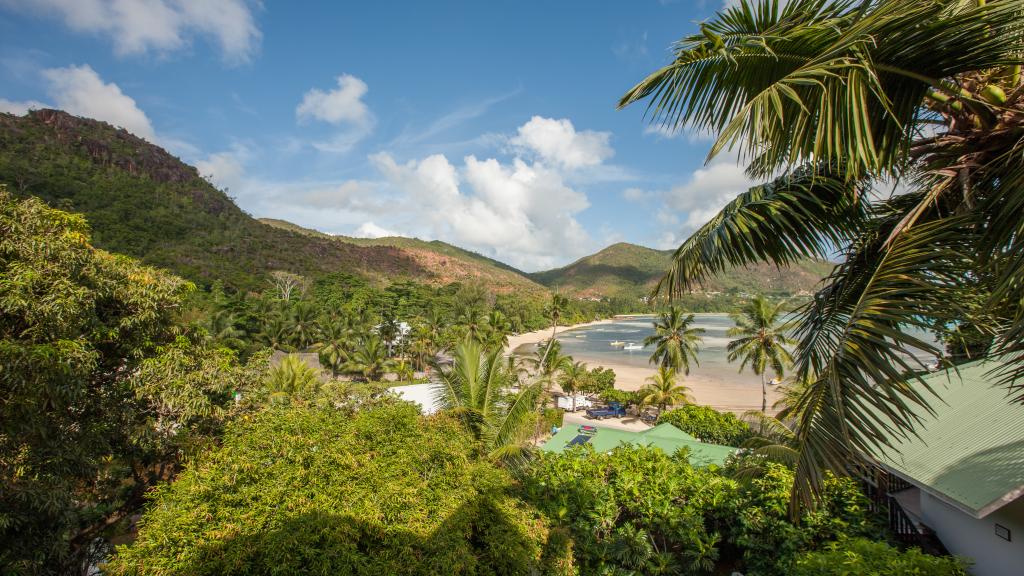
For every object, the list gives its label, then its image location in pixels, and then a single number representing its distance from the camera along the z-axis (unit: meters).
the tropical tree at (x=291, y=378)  15.25
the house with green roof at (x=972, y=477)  4.41
